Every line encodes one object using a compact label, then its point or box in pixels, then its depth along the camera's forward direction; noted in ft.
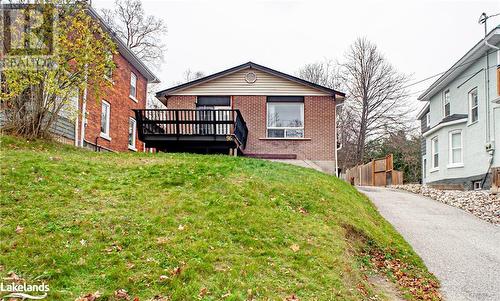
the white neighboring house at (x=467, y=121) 52.54
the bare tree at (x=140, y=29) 108.68
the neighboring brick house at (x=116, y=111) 49.67
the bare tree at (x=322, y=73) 124.61
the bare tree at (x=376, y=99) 111.65
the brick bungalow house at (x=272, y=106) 59.41
